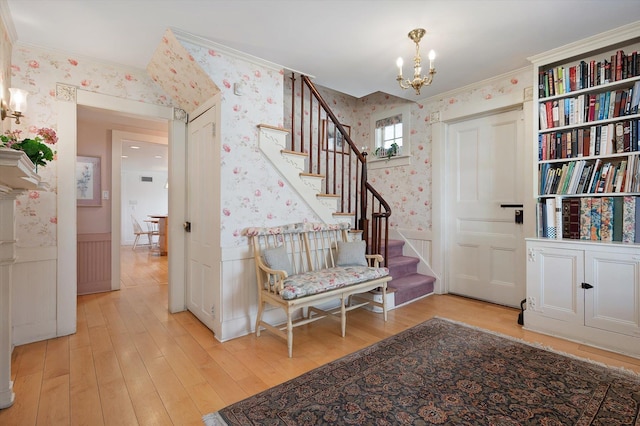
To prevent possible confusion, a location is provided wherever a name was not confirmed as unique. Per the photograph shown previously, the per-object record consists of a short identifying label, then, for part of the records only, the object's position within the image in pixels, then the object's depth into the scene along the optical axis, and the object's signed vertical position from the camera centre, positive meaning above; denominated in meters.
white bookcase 2.41 +0.16
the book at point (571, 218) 2.67 -0.05
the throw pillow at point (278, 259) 2.69 -0.41
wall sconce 2.27 +0.83
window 4.41 +1.15
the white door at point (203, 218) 2.75 -0.05
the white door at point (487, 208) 3.44 +0.06
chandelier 2.33 +1.15
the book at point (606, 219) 2.52 -0.06
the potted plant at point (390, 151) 4.51 +0.93
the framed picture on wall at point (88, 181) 4.29 +0.45
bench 2.48 -0.55
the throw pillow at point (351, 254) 3.16 -0.43
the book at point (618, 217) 2.47 -0.04
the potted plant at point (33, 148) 1.72 +0.39
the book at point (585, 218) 2.62 -0.05
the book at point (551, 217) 2.80 -0.04
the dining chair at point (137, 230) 8.14 -0.46
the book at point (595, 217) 2.58 -0.04
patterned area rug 1.64 -1.09
